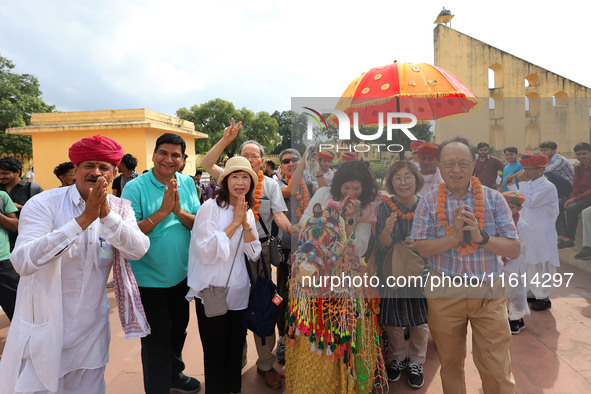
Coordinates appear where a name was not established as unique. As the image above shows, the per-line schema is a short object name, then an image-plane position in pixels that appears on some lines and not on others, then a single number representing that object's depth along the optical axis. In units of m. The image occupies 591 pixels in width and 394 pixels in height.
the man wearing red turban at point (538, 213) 2.35
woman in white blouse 2.15
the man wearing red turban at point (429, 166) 2.15
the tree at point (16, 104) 20.33
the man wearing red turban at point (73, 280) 1.63
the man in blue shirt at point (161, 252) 2.16
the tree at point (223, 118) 27.86
